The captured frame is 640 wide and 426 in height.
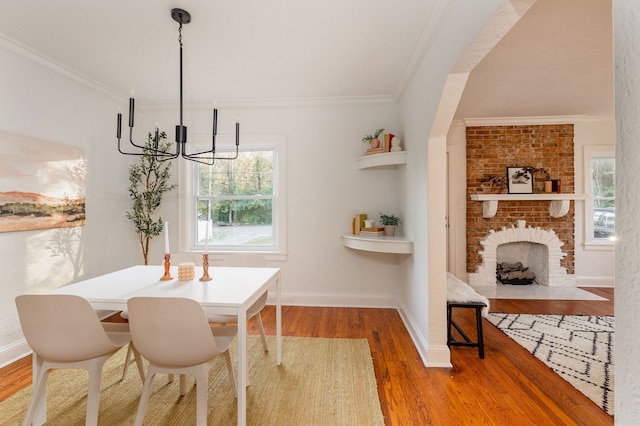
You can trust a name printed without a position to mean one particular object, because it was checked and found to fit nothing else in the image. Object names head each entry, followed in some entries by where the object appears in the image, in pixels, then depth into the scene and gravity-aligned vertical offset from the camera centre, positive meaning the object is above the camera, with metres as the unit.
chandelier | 2.01 +0.68
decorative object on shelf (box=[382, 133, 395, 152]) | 3.27 +0.77
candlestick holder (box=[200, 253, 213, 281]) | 2.00 -0.38
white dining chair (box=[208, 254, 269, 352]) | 2.18 -0.69
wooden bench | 2.41 -0.73
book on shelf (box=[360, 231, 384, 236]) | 3.29 -0.22
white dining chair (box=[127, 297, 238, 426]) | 1.39 -0.59
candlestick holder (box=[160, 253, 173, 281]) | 2.04 -0.38
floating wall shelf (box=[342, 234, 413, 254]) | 2.88 -0.31
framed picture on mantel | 4.38 +0.45
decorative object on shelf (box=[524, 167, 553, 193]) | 4.38 +0.56
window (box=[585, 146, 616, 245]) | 4.44 +0.17
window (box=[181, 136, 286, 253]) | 3.84 +0.14
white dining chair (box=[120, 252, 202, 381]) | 2.71 -0.40
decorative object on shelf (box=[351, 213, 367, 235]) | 3.48 -0.12
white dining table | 1.52 -0.45
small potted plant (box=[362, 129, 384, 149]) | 3.36 +0.83
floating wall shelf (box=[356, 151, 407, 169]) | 3.14 +0.57
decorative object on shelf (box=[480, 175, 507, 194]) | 4.38 +0.41
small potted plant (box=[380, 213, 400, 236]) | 3.34 -0.12
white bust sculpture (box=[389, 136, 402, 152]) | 3.24 +0.73
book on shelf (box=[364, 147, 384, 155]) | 3.30 +0.68
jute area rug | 1.75 -1.17
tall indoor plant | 3.50 +0.25
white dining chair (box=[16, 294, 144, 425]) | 1.43 -0.61
